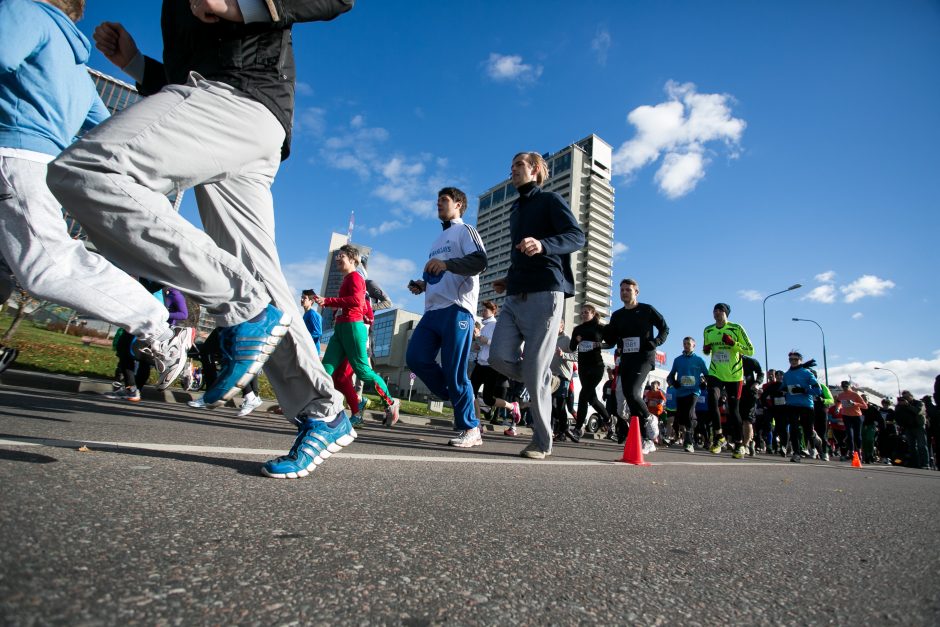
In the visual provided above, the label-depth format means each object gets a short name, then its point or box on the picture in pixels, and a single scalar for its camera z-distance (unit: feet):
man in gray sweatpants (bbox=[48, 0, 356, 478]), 5.36
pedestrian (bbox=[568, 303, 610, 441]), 25.64
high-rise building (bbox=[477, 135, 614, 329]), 394.32
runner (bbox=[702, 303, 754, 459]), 28.07
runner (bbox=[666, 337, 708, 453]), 34.99
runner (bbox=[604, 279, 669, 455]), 21.43
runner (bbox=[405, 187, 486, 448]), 16.17
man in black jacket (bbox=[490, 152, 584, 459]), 14.26
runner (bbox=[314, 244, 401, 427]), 19.62
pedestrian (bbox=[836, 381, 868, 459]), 43.03
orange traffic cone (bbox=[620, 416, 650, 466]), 15.24
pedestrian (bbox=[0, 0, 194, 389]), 6.41
